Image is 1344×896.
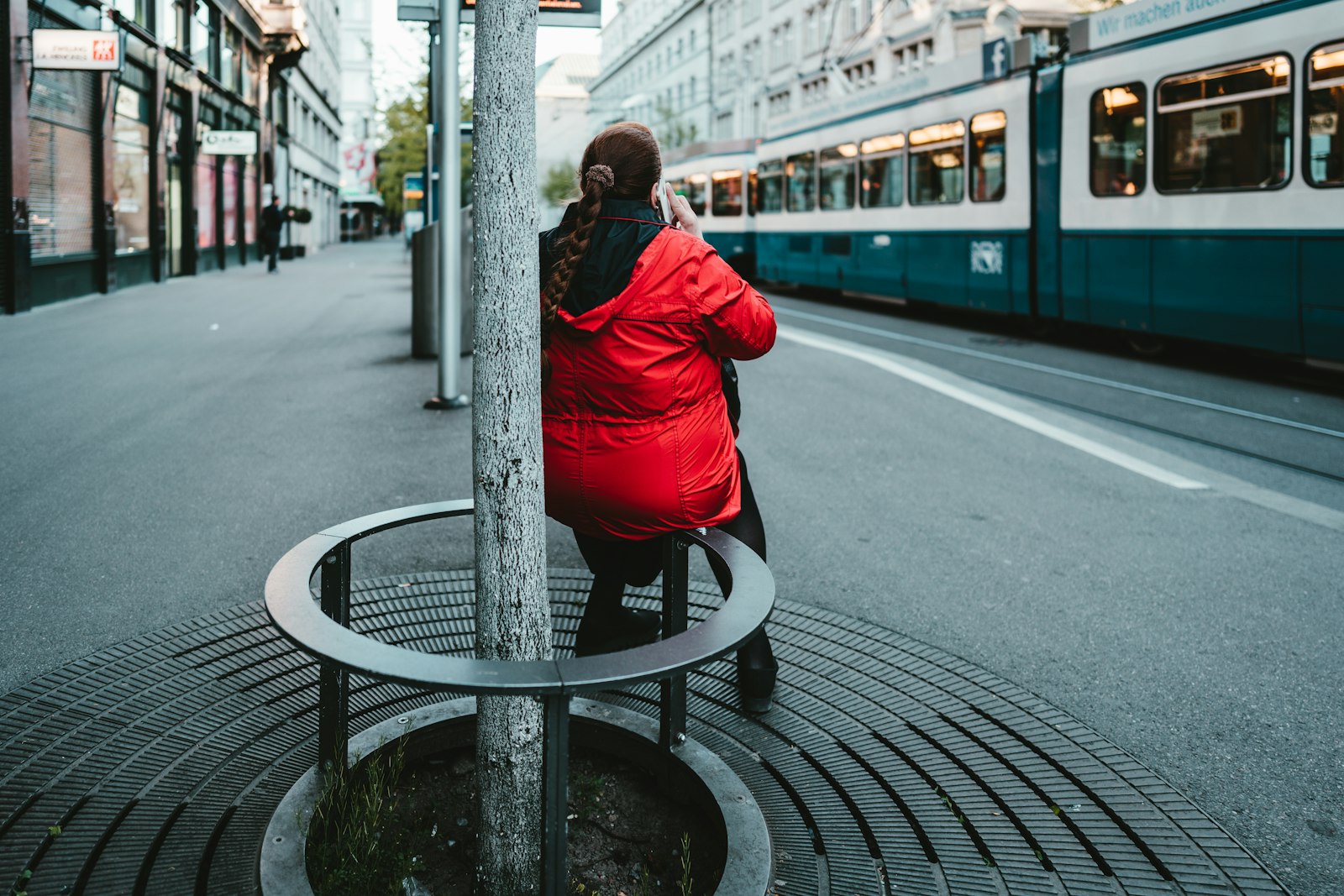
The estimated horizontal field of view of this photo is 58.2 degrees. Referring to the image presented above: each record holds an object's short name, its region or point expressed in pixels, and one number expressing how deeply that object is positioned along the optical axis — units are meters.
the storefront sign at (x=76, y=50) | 14.82
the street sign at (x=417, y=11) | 9.65
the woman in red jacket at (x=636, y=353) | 2.99
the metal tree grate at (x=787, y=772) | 2.69
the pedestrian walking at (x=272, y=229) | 28.70
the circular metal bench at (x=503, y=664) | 2.09
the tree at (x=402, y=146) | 41.62
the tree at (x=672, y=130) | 67.81
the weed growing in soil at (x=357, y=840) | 2.56
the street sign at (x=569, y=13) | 9.13
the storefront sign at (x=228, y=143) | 24.11
